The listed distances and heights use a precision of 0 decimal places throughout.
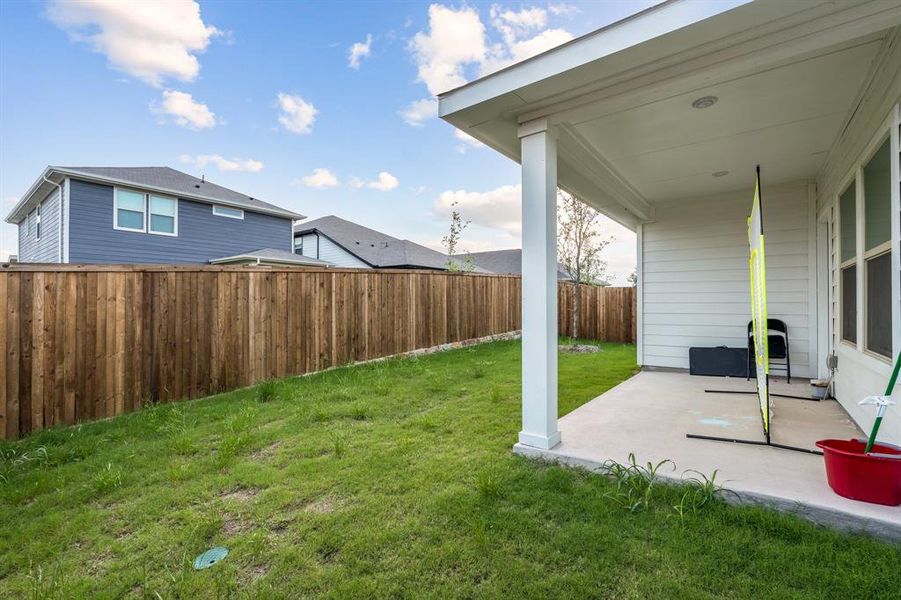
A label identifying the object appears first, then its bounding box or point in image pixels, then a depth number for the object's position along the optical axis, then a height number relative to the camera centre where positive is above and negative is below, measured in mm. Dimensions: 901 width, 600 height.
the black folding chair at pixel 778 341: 4910 -522
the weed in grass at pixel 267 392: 4230 -979
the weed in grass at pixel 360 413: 3630 -1033
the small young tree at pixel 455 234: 14031 +2377
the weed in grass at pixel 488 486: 2184 -1035
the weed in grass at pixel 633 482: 2072 -1026
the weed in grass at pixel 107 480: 2352 -1078
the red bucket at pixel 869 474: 1841 -824
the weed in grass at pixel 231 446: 2722 -1058
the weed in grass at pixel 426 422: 3330 -1043
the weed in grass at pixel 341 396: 4207 -1017
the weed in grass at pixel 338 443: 2789 -1054
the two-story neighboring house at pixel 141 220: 9086 +2160
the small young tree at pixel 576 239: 10391 +1677
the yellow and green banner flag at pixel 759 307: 2553 -49
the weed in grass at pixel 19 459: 2592 -1095
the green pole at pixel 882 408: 1771 -495
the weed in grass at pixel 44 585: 1522 -1125
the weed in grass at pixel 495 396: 4055 -992
